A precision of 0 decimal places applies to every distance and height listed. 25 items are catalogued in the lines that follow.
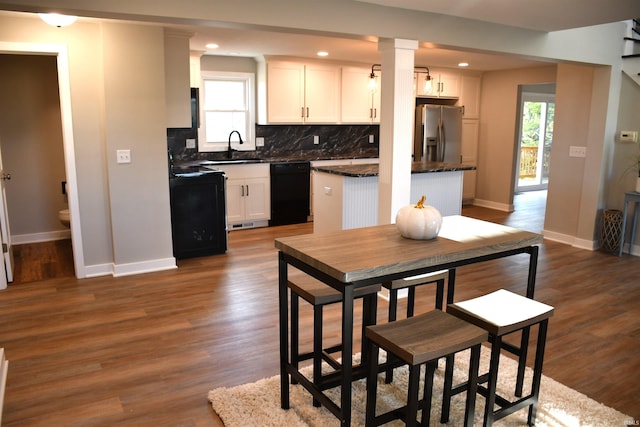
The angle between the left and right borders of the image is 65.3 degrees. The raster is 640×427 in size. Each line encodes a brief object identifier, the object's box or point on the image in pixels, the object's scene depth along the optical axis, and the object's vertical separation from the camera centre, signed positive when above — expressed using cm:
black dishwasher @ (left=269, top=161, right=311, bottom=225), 671 -81
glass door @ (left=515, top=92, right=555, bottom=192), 973 -20
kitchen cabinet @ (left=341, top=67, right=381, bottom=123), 725 +53
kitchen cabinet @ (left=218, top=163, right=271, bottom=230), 642 -81
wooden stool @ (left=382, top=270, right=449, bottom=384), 277 -89
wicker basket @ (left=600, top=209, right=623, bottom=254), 543 -103
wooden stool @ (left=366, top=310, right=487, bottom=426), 191 -82
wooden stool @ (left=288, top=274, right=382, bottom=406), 243 -85
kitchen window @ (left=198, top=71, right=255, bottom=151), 677 +30
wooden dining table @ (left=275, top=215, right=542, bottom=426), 200 -53
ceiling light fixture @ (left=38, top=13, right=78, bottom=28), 349 +77
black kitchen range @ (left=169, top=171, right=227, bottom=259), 498 -82
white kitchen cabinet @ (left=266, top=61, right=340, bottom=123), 675 +55
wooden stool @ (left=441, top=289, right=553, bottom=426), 214 -83
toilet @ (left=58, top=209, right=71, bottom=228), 545 -94
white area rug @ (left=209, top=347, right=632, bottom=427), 244 -138
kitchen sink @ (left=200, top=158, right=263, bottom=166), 629 -38
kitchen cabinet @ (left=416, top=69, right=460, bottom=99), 779 +77
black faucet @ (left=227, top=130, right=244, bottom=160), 687 -24
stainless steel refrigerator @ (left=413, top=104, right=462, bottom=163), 768 +3
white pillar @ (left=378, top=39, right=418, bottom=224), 377 +7
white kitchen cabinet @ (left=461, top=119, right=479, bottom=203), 834 -28
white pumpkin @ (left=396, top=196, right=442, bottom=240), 240 -42
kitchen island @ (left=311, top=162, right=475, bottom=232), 495 -61
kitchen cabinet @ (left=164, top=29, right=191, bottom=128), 482 +51
